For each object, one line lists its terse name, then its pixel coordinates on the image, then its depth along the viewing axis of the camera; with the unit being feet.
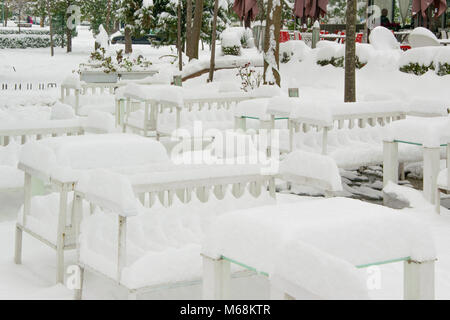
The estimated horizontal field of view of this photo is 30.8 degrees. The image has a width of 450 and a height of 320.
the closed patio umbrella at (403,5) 87.25
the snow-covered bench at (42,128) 27.43
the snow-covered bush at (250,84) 61.96
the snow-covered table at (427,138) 27.22
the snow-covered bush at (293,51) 75.36
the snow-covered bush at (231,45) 92.48
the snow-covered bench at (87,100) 45.82
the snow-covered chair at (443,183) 25.49
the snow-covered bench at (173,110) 37.52
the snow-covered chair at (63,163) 18.79
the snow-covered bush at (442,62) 60.13
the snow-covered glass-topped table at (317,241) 11.14
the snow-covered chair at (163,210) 15.70
